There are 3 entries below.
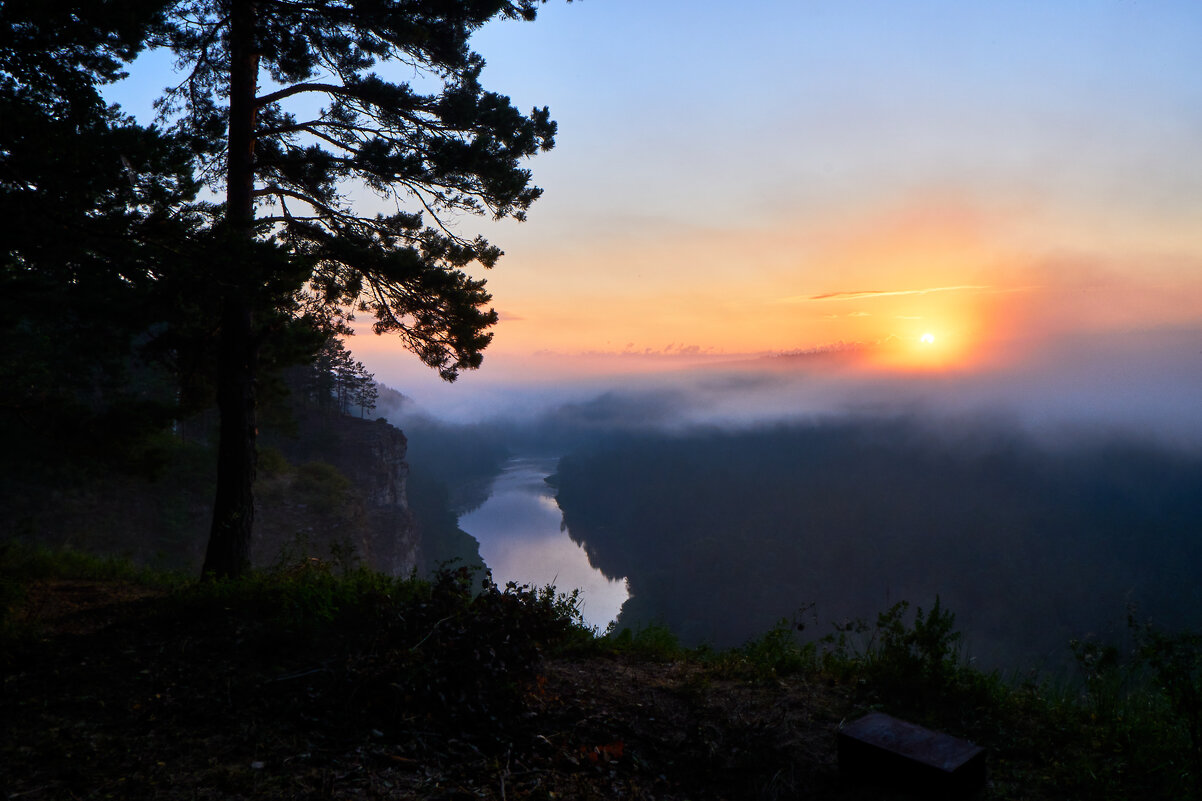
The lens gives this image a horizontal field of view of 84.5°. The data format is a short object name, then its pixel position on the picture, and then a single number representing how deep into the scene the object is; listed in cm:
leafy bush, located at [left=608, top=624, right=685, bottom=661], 725
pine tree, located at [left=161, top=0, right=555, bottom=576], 924
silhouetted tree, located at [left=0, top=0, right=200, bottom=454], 646
